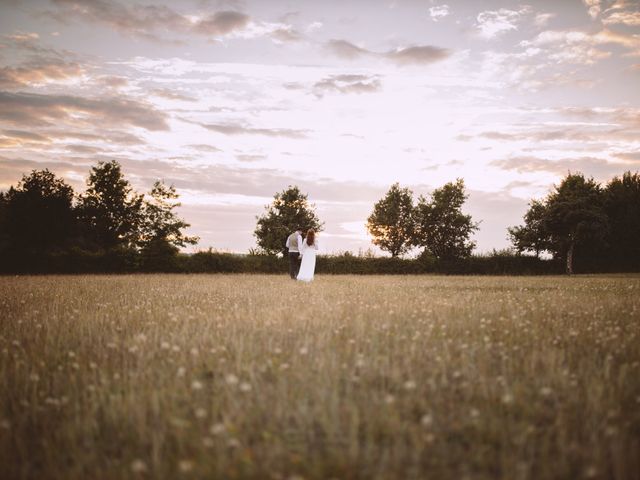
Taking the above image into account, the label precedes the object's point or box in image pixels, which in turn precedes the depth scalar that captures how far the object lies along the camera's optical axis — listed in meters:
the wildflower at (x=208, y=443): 2.75
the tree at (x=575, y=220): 45.78
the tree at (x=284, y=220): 57.51
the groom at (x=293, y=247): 23.66
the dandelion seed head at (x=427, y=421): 3.10
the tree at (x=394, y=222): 67.38
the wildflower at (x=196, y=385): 3.78
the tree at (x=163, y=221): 48.19
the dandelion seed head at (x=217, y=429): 2.91
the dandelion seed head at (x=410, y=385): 3.88
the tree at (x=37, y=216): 41.44
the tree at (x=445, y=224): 64.81
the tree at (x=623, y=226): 51.66
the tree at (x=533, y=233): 48.94
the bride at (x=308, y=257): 22.50
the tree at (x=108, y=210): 53.62
